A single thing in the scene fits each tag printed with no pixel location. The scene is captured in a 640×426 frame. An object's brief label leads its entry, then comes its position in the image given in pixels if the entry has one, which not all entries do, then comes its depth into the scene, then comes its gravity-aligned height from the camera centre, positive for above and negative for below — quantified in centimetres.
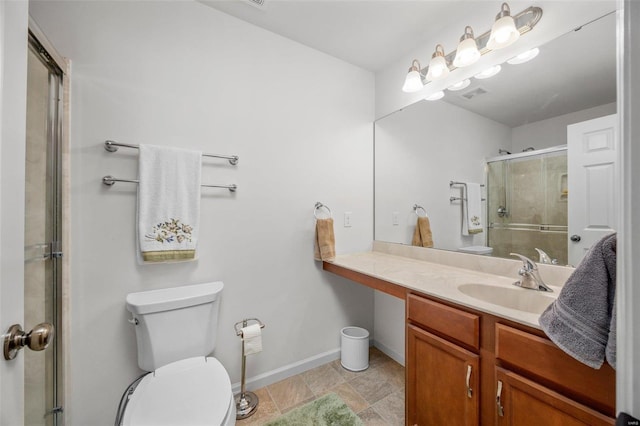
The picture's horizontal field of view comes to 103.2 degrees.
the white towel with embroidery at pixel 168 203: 133 +6
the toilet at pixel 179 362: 97 -74
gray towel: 67 -26
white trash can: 190 -104
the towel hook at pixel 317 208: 193 +5
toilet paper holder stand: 149 -115
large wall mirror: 114 +35
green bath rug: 142 -116
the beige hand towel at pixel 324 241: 186 -20
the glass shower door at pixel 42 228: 96 -6
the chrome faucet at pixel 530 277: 118 -30
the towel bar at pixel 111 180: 127 +18
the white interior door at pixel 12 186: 51 +6
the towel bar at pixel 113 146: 127 +35
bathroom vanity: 78 -52
